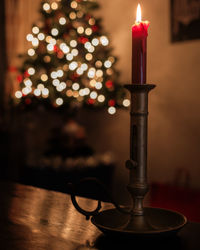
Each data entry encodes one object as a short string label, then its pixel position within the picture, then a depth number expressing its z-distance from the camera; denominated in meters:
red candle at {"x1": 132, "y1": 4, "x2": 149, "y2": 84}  0.60
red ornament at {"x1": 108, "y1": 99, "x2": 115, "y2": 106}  3.42
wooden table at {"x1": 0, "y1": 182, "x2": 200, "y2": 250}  0.58
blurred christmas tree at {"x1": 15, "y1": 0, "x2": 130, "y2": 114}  3.36
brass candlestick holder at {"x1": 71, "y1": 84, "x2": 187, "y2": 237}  0.59
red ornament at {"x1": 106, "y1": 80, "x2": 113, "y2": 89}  3.42
